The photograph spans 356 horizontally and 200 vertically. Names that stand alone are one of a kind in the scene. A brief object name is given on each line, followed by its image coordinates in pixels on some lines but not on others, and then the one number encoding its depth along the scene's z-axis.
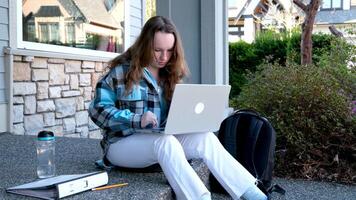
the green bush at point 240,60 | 11.64
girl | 2.31
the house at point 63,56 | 4.26
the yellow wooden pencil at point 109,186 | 2.24
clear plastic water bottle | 2.49
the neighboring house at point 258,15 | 21.78
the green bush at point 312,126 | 3.84
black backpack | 2.95
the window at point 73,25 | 4.60
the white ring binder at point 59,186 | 2.03
